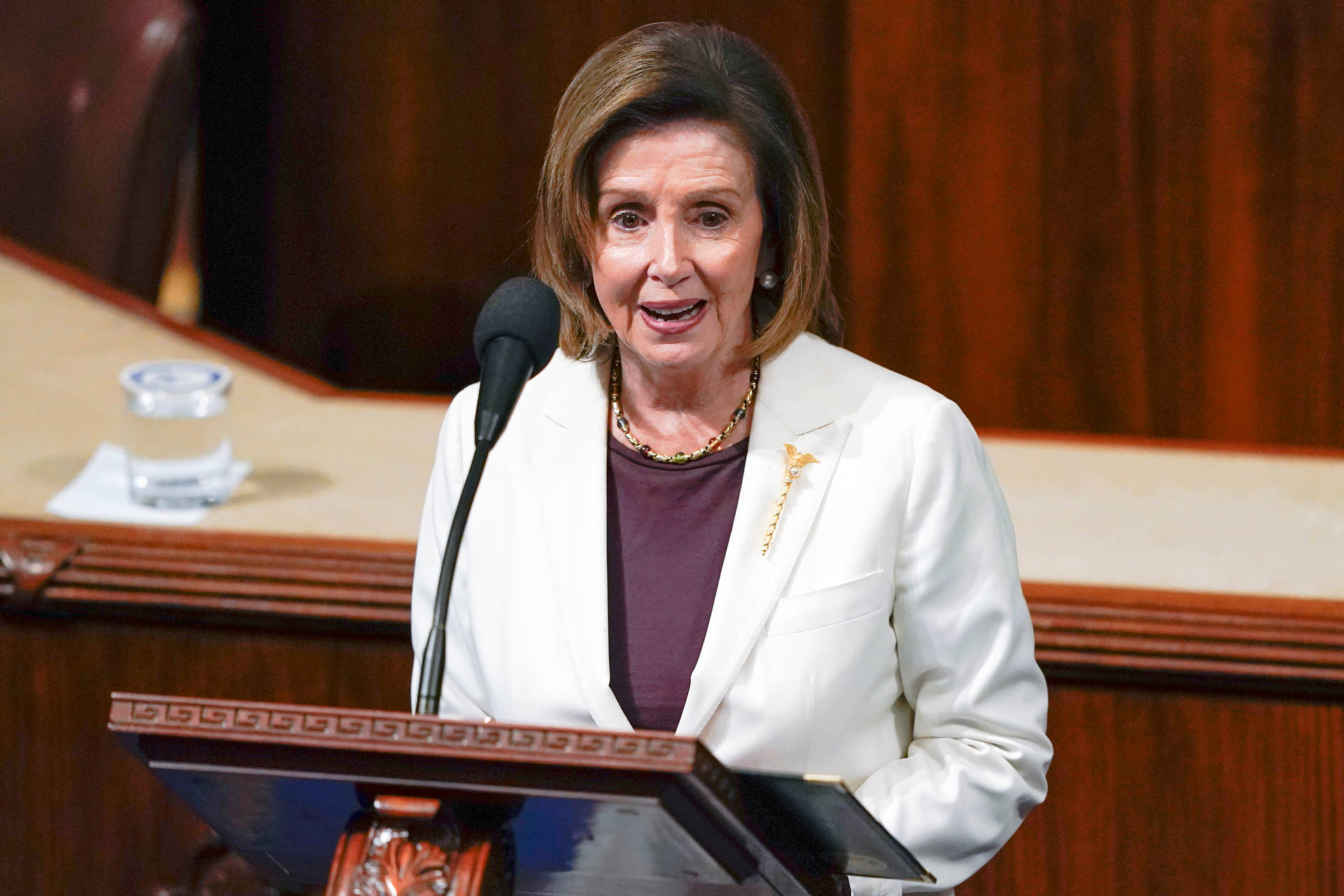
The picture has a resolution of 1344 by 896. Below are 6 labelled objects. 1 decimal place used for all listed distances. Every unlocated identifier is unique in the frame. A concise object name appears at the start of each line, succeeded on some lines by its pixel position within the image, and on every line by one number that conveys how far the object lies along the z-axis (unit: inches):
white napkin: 468.2
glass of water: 468.7
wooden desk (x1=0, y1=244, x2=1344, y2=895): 457.5
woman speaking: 441.6
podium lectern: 428.3
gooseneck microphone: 433.3
